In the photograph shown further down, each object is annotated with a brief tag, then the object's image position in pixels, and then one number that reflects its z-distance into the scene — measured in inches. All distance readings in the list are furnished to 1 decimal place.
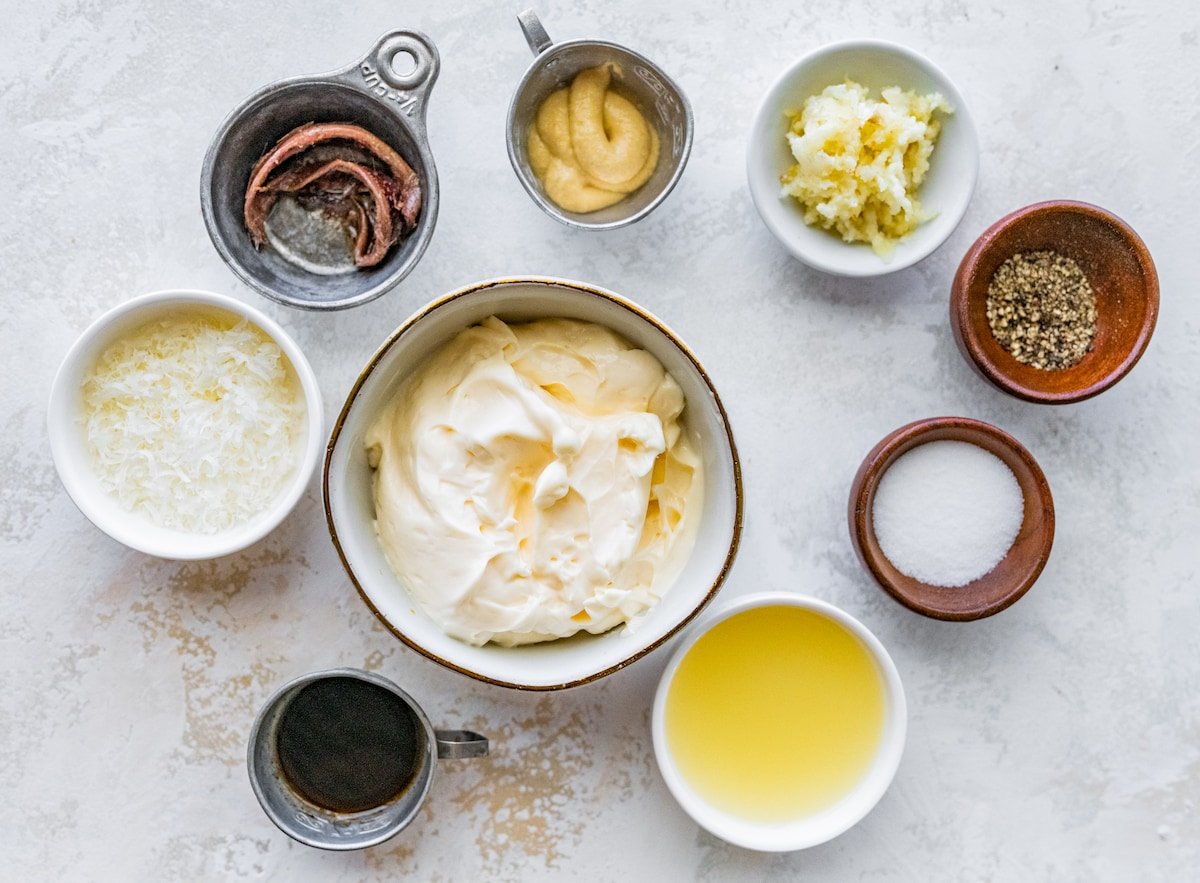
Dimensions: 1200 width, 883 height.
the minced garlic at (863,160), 18.9
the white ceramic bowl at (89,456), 18.6
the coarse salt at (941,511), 19.5
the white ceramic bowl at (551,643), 17.5
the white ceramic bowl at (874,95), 19.1
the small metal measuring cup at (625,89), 18.8
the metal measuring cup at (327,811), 18.9
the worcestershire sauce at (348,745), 19.2
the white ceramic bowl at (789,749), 18.9
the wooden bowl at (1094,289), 19.1
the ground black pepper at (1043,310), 19.5
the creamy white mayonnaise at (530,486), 17.7
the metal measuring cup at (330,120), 18.6
